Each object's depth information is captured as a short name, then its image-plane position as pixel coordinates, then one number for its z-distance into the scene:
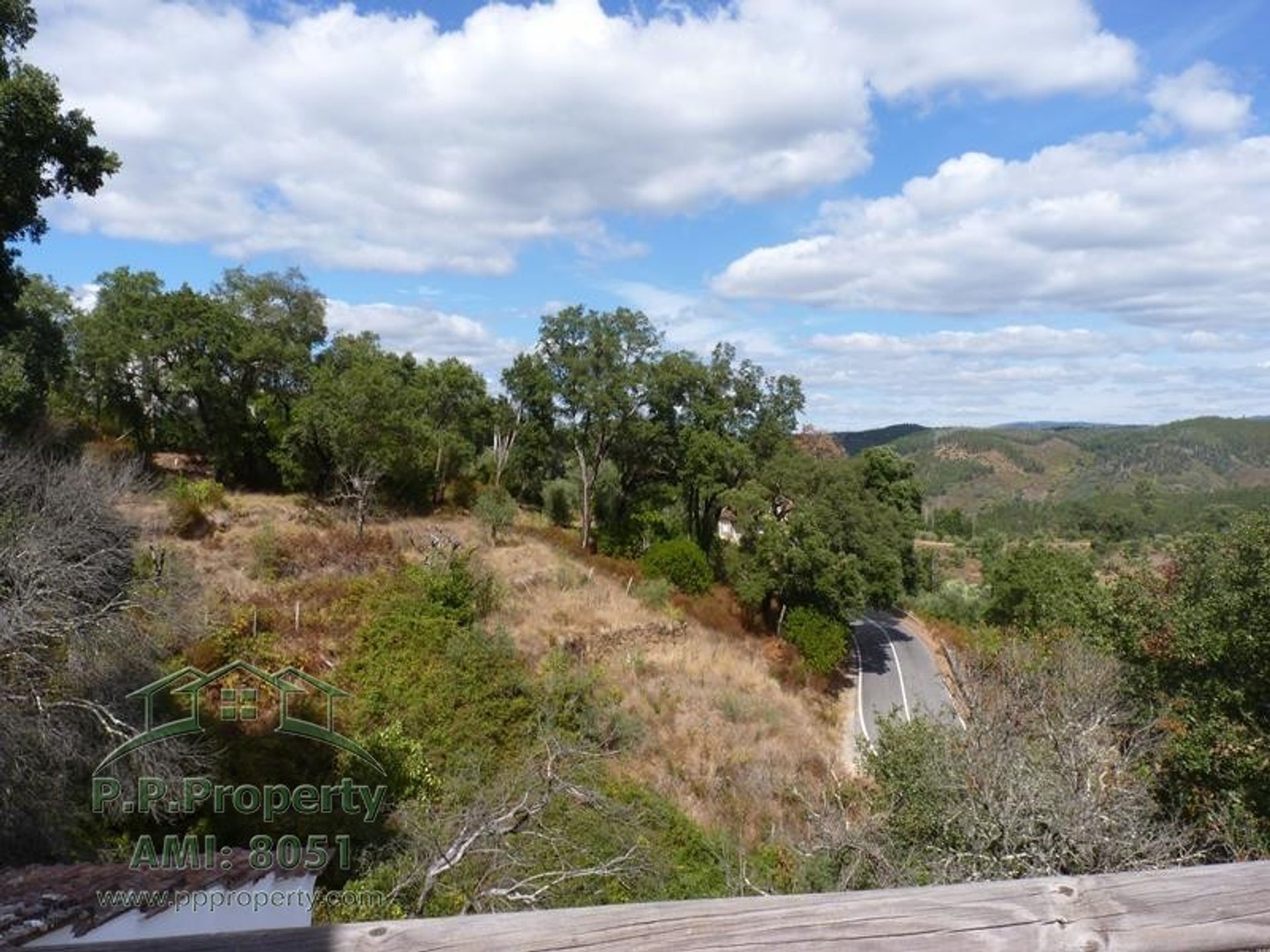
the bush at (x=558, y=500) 29.03
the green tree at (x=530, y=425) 25.03
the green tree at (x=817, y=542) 22.02
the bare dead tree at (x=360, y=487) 18.97
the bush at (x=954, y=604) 33.47
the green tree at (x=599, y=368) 23.86
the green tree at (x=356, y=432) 20.31
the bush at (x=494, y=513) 21.97
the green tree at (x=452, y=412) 25.67
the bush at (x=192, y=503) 16.61
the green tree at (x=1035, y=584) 23.05
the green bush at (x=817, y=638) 21.22
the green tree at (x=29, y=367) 12.91
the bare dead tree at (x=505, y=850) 6.60
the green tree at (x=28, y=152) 8.29
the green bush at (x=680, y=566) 23.14
